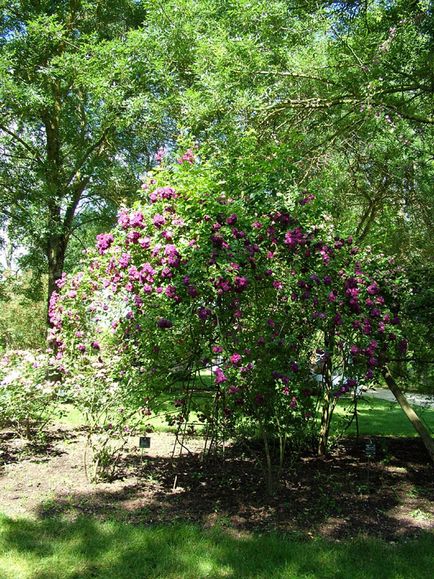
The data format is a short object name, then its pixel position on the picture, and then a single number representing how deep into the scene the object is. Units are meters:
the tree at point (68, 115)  9.66
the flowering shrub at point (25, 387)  5.64
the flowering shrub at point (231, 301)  4.03
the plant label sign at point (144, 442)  4.94
